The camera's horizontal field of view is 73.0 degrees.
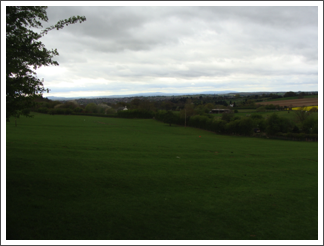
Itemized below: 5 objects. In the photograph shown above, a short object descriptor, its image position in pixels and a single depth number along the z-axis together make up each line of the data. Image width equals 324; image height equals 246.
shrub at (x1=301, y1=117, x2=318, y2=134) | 61.29
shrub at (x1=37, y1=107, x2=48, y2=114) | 105.87
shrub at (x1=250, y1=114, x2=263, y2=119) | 76.11
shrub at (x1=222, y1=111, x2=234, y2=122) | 70.55
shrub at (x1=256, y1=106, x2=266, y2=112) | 98.78
